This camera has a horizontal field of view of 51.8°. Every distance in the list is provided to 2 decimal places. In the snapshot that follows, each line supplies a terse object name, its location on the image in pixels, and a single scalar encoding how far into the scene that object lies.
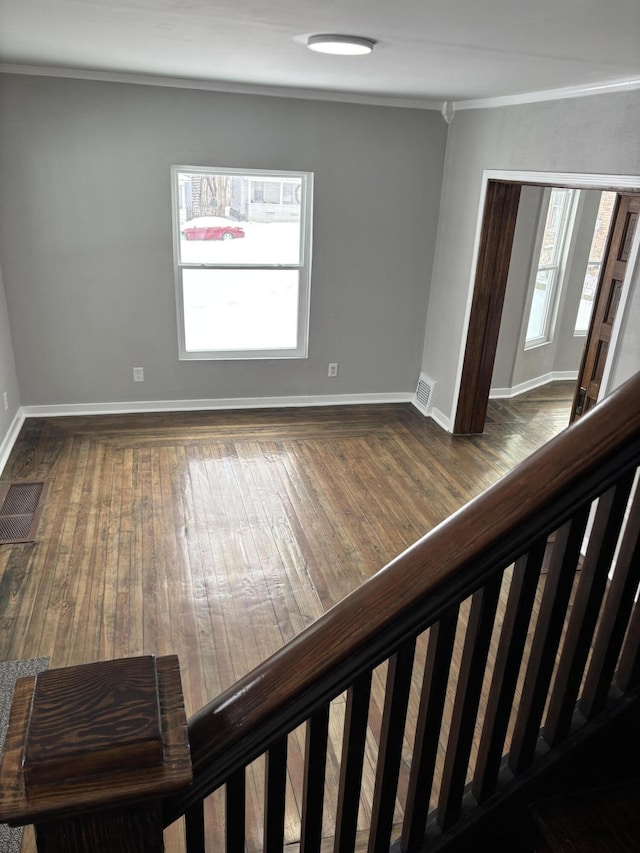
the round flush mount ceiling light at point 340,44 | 2.72
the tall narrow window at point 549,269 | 6.31
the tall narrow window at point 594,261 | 6.57
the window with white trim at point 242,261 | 5.37
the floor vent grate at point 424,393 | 6.07
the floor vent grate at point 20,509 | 3.97
